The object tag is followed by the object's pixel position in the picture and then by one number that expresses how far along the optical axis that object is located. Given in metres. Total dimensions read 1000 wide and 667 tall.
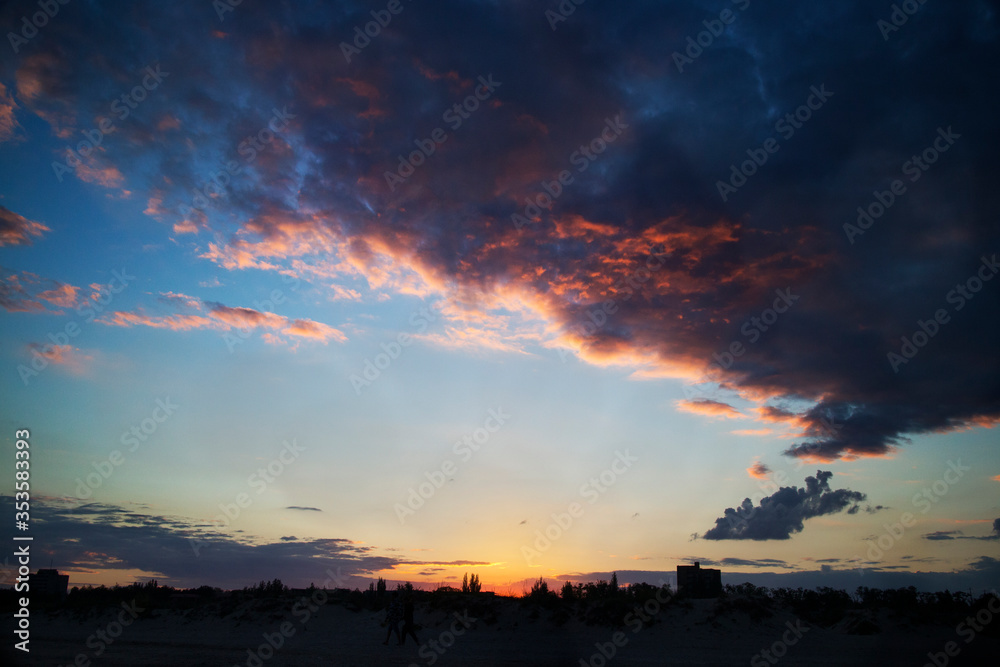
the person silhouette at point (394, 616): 24.02
